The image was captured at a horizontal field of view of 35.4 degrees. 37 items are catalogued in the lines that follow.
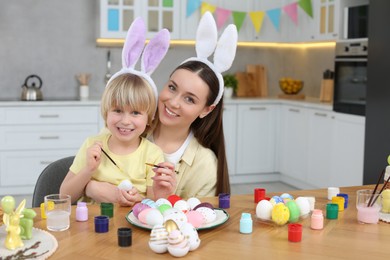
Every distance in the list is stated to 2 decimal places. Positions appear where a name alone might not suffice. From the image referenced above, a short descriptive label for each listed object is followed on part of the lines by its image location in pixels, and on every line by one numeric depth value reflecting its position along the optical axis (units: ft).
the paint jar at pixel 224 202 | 6.12
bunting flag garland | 18.69
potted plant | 19.74
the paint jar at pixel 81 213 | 5.53
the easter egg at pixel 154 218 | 5.10
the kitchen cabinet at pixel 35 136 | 16.96
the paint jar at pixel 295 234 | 5.04
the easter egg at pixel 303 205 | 5.72
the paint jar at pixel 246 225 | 5.26
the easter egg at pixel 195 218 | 5.20
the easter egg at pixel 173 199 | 5.70
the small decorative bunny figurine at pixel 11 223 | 4.73
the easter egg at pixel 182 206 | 5.43
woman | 7.03
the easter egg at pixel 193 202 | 5.69
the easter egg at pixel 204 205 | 5.60
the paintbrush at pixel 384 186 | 5.83
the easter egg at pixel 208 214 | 5.36
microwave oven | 15.87
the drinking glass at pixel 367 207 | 5.69
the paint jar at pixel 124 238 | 4.82
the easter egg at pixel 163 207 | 5.27
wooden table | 4.70
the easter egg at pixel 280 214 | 5.43
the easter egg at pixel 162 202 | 5.46
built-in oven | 15.57
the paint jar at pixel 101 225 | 5.17
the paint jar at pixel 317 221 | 5.42
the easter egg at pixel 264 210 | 5.54
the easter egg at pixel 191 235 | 4.70
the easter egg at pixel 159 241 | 4.65
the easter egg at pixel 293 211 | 5.57
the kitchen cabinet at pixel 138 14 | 18.08
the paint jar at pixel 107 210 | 5.65
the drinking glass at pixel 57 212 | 5.28
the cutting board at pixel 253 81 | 20.76
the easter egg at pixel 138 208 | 5.39
